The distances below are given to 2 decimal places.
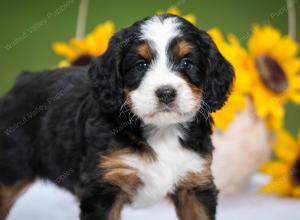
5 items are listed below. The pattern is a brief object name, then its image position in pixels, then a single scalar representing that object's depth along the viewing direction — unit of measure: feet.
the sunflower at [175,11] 16.28
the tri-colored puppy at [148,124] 11.61
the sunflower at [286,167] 17.61
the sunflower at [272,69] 17.08
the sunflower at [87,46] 17.42
